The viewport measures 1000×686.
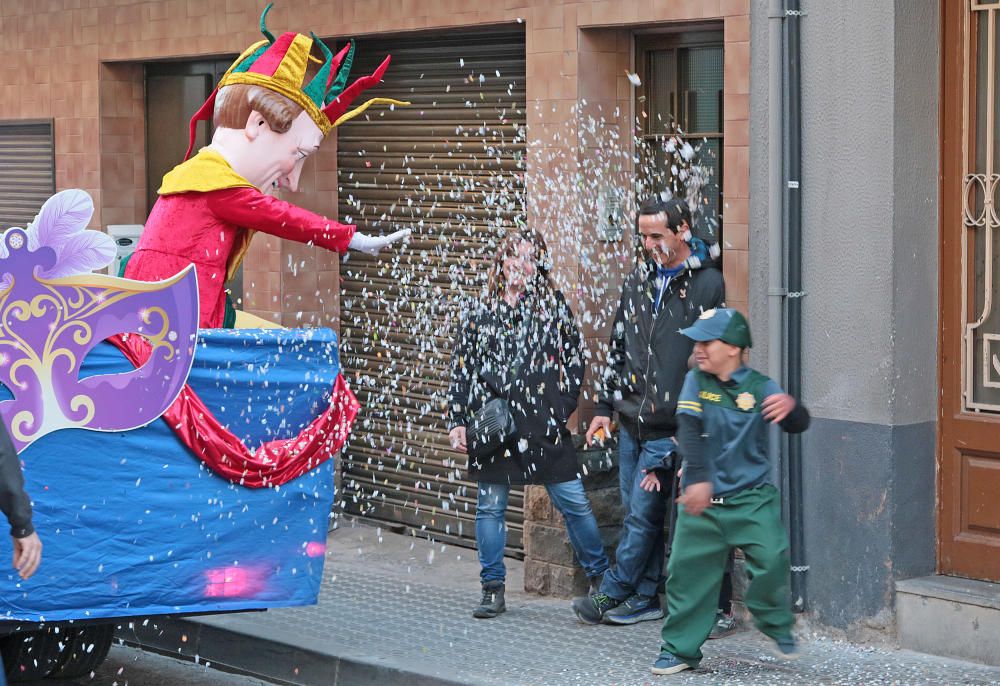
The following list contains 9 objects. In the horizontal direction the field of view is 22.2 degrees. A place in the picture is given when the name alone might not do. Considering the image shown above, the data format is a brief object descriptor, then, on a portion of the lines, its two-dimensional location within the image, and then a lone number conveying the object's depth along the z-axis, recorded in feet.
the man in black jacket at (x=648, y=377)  37.67
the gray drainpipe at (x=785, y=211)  37.45
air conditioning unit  57.53
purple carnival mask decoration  31.09
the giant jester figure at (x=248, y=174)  35.76
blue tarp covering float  32.06
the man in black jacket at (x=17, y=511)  26.70
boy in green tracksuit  32.83
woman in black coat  40.12
